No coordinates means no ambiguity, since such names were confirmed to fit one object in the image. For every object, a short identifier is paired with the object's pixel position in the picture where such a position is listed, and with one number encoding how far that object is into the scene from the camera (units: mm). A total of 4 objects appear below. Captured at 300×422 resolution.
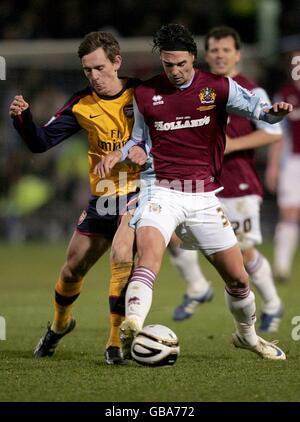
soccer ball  11875
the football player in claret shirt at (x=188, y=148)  12969
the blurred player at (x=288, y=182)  24422
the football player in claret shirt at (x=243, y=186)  17797
